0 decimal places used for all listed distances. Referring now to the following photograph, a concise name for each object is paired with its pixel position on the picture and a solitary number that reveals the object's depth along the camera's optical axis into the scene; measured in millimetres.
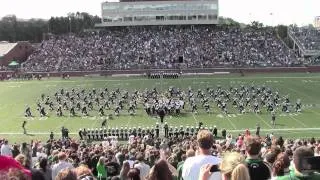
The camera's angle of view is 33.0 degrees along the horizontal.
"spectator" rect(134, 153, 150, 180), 8247
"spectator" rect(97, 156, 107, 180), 9594
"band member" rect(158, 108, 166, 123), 31548
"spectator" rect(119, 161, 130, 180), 7834
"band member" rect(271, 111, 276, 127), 30216
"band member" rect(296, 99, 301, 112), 34634
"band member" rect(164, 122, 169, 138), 26448
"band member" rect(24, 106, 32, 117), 34875
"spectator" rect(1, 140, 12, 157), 15582
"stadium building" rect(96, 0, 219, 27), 82938
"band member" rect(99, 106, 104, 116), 34450
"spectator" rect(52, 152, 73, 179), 8328
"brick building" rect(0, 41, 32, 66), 75844
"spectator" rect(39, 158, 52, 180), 7854
